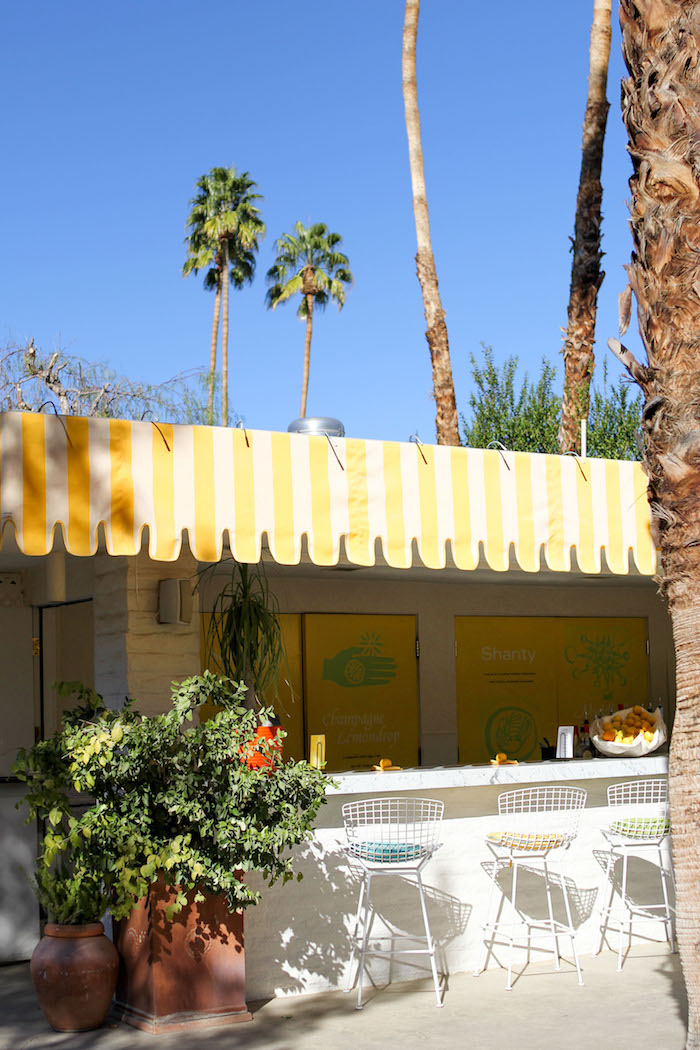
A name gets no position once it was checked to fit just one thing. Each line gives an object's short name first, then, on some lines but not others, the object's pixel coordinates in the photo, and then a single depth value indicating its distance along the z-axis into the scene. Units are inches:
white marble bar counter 268.5
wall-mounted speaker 263.7
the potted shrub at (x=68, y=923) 228.4
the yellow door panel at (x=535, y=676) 410.9
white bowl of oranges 314.3
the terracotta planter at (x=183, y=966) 231.0
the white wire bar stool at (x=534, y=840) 272.5
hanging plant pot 242.2
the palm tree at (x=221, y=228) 1397.6
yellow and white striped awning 224.1
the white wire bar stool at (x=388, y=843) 254.1
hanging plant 273.3
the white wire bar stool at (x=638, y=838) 293.0
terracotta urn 228.5
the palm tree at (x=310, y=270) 1454.2
